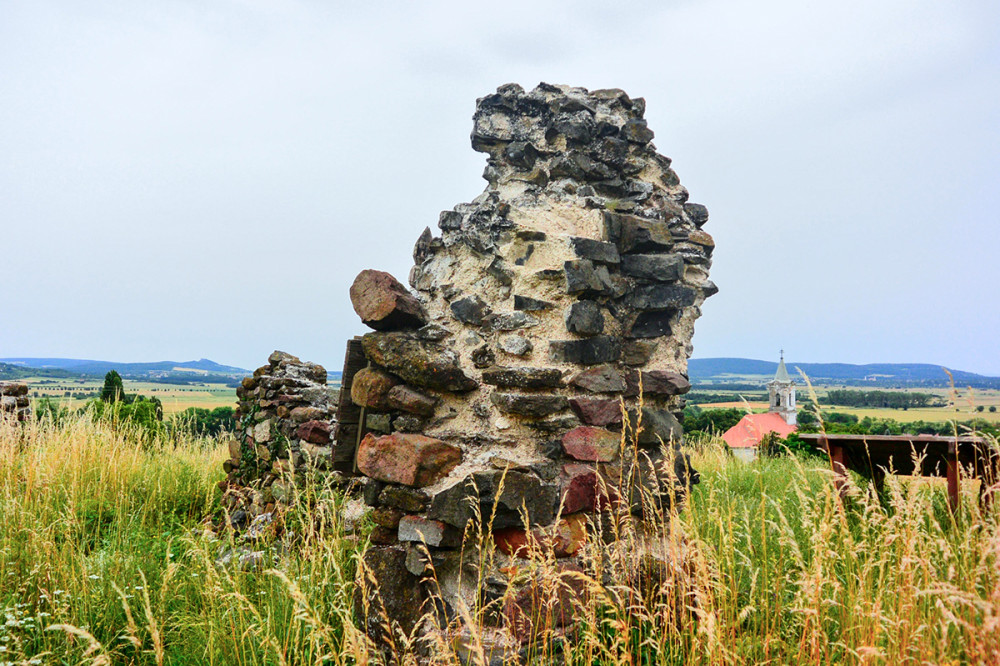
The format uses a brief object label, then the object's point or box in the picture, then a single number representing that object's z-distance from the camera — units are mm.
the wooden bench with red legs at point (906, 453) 4293
